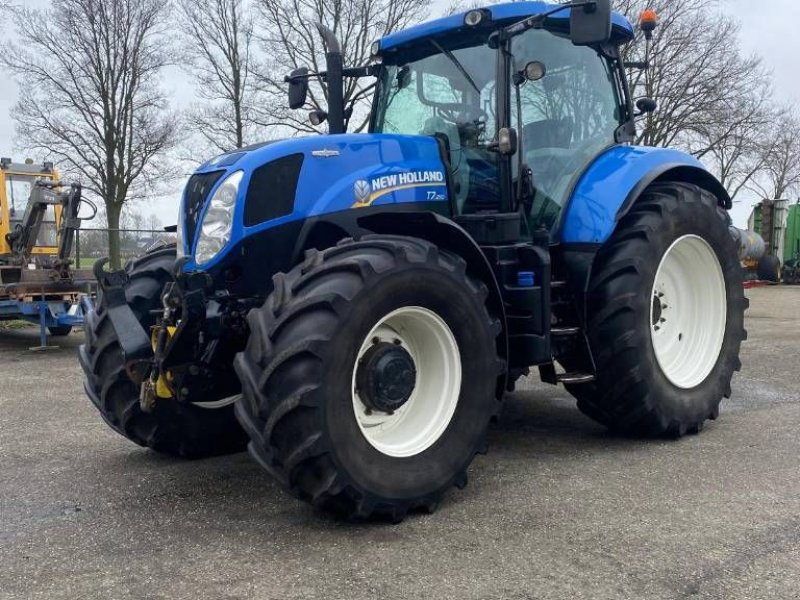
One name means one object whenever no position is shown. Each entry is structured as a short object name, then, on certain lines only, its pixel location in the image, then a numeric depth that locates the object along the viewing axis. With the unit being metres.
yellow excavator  10.81
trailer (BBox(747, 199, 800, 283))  23.38
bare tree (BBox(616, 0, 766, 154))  21.42
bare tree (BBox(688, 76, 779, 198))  22.12
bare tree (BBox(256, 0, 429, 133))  21.41
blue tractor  3.38
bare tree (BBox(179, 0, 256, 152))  21.86
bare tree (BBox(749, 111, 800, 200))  32.28
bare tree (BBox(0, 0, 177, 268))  23.16
